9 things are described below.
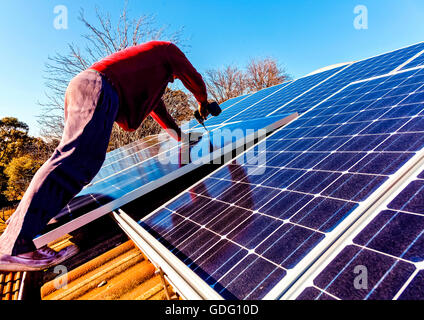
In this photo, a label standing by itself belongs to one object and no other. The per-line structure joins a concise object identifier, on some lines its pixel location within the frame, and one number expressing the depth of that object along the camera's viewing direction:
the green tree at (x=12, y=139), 28.25
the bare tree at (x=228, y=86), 38.91
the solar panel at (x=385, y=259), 1.04
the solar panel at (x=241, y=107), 8.52
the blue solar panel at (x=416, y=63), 4.41
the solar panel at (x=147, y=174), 3.05
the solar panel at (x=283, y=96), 6.91
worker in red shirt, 1.74
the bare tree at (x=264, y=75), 40.50
